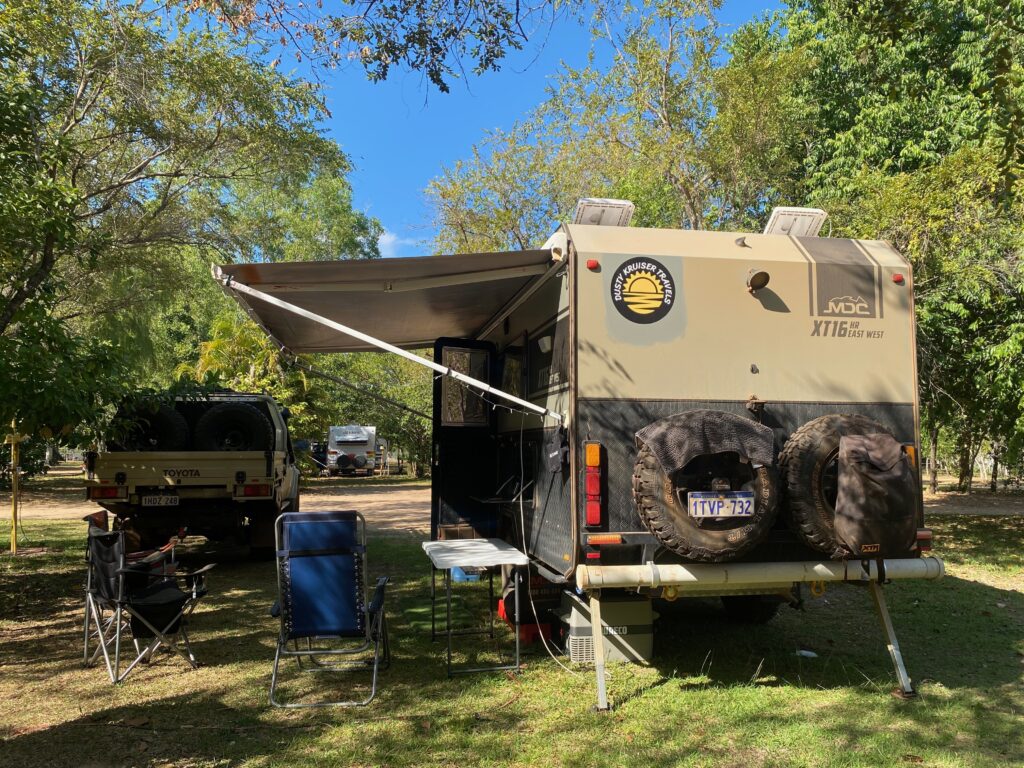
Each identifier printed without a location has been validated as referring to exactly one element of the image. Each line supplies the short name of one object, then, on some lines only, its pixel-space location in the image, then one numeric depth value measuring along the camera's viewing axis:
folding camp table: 4.97
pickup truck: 8.39
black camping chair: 4.86
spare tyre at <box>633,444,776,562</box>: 4.02
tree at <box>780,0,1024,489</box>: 5.25
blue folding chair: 4.56
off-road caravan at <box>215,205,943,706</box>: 4.07
